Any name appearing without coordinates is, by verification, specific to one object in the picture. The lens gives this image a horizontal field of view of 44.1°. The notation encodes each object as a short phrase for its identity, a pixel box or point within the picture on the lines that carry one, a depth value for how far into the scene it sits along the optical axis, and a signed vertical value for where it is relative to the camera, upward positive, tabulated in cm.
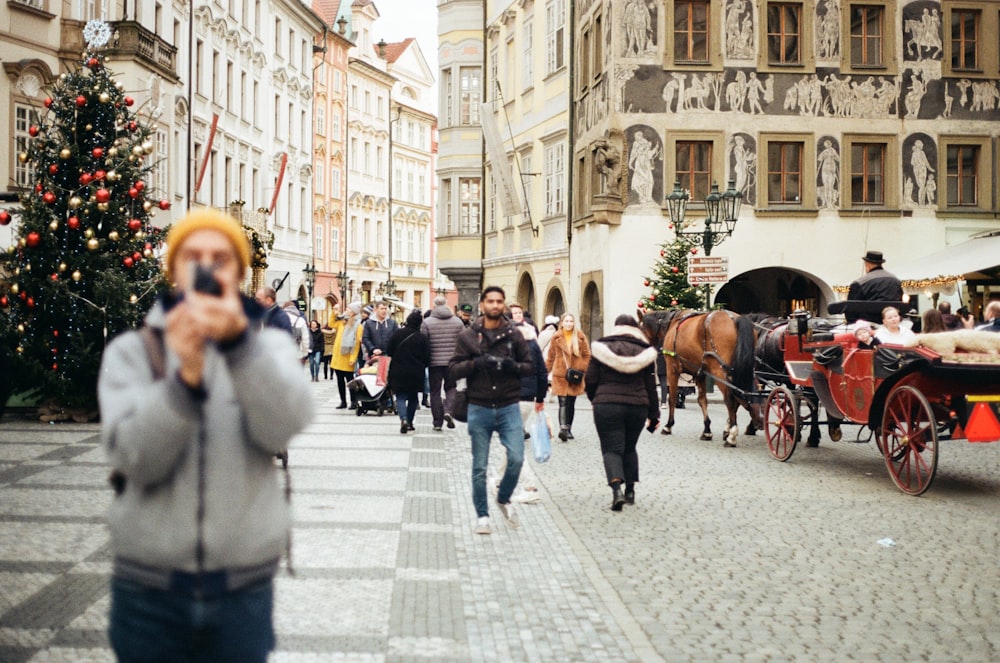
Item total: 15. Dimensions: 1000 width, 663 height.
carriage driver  1369 +67
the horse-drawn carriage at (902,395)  1126 -48
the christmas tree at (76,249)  1761 +137
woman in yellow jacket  2203 +3
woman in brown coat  1725 -22
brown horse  1652 -6
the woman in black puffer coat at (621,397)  1081 -46
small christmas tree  2702 +132
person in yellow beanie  306 -31
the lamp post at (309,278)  5147 +281
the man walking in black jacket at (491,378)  959 -26
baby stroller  2152 -84
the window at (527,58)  3859 +906
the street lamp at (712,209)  2291 +262
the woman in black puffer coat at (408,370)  1822 -38
